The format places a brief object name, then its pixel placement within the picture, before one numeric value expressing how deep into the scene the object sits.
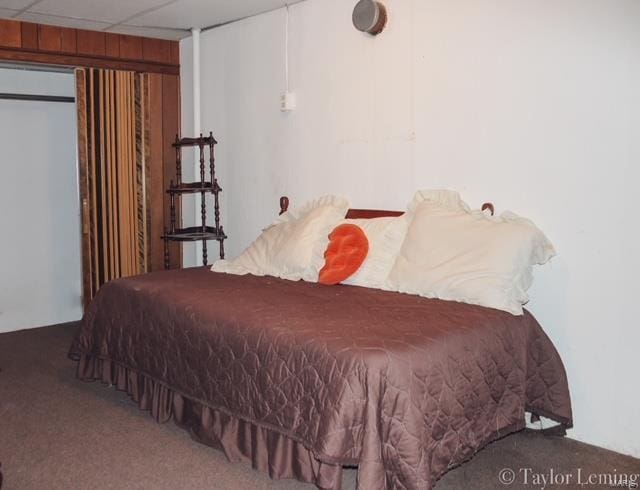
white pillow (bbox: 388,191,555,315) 2.51
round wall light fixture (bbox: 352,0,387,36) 3.20
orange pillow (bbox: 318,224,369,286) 2.99
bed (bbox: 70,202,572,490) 1.92
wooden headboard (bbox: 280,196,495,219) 3.24
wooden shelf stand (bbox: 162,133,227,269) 4.32
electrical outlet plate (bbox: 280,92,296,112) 3.80
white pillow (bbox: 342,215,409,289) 2.95
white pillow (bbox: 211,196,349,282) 3.15
